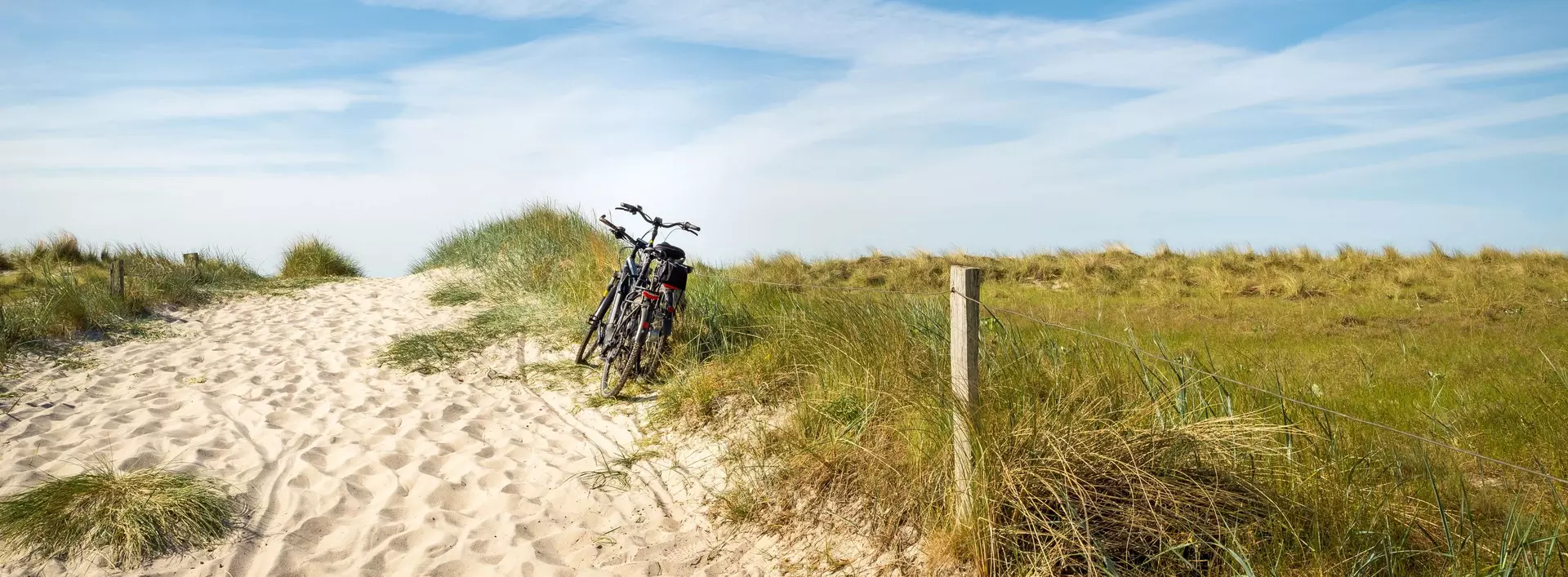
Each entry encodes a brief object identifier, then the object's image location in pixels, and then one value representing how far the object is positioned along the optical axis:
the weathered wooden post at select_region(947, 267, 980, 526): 3.52
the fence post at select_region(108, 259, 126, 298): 10.24
